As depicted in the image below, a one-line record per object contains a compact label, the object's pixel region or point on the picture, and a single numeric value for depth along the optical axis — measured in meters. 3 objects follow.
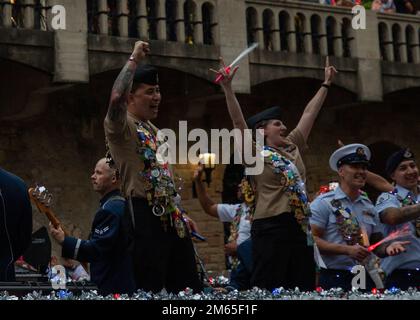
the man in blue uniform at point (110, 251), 12.12
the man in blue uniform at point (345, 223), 13.71
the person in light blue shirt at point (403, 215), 14.42
